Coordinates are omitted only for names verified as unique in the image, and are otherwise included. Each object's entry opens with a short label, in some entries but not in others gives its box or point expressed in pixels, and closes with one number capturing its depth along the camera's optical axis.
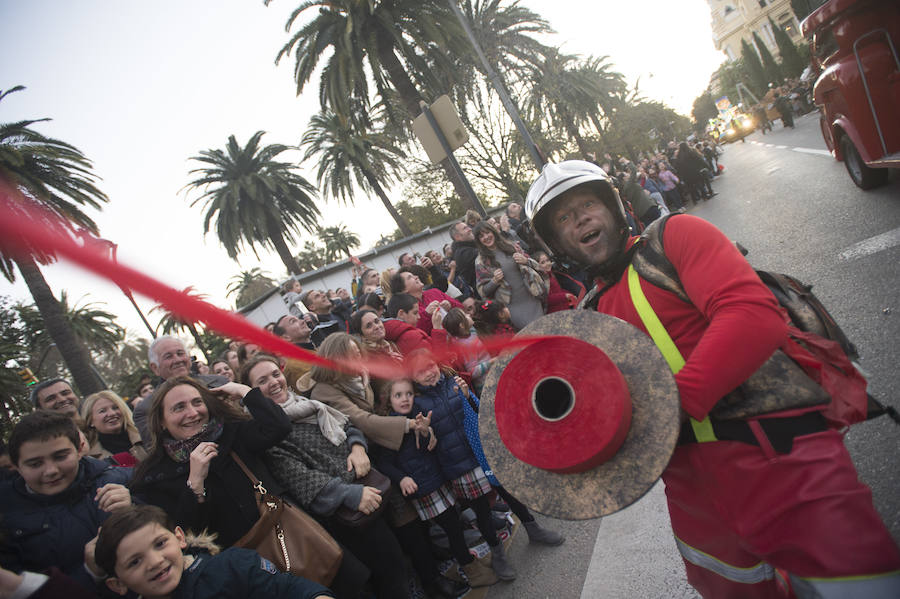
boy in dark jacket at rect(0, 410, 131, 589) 2.52
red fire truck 5.32
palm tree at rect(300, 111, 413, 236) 28.27
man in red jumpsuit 1.22
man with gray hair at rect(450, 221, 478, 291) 7.07
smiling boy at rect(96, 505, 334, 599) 2.14
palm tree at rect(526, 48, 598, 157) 23.88
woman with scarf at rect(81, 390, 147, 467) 4.25
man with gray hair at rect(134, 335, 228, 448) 4.18
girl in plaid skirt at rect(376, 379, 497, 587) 3.50
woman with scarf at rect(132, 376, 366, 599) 2.78
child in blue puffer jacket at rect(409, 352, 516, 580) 3.54
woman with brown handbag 3.06
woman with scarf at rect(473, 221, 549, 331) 5.60
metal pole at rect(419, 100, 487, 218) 6.54
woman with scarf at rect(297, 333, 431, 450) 3.54
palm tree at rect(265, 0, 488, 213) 13.88
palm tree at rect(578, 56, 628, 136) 28.70
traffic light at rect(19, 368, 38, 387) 15.91
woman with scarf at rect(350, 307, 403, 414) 4.28
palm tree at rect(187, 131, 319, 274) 23.77
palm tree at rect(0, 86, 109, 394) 12.31
